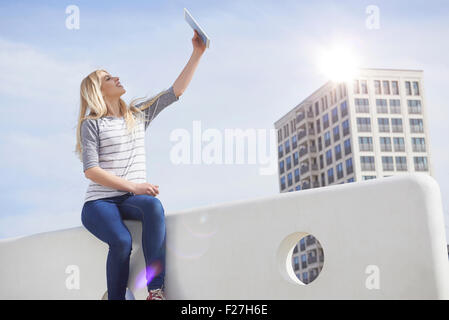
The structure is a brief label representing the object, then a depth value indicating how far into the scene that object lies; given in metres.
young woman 3.96
